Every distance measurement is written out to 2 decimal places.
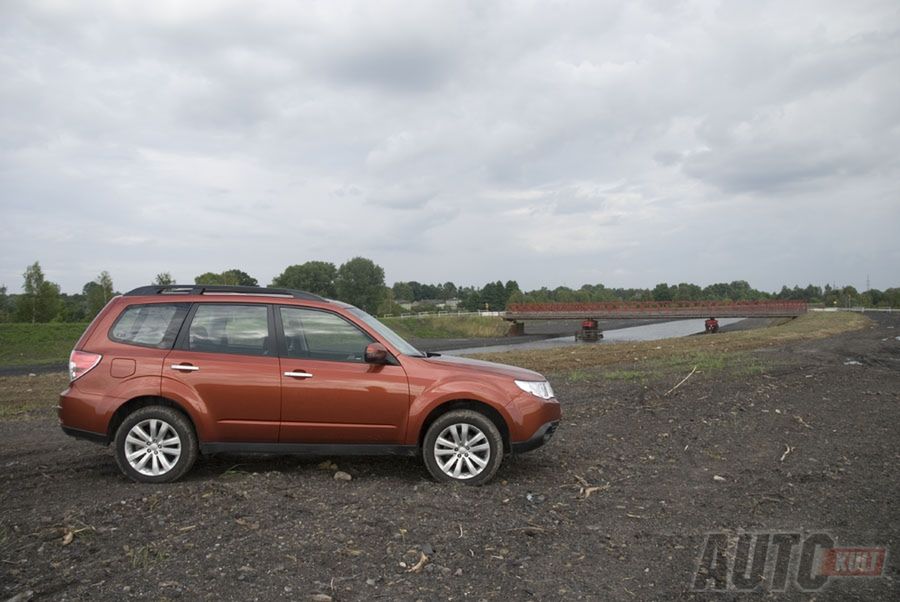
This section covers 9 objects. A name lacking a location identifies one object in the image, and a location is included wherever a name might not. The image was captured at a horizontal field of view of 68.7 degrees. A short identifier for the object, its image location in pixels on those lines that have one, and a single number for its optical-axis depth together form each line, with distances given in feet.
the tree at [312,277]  366.63
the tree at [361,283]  357.82
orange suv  19.62
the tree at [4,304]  197.46
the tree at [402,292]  606.14
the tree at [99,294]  219.61
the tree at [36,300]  189.98
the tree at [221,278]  261.03
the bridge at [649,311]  226.99
